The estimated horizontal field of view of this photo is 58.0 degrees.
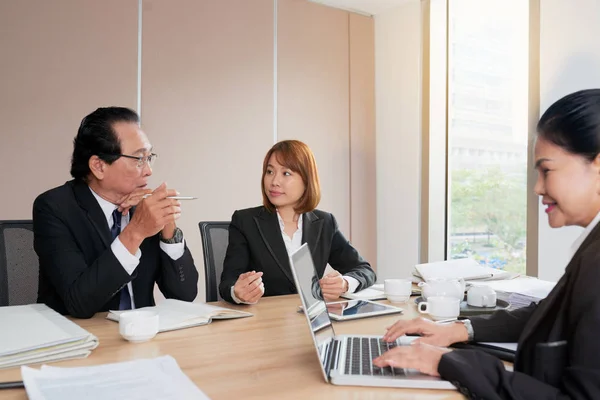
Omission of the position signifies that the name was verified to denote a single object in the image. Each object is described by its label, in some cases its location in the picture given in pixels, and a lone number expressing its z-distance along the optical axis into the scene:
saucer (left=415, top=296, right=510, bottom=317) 1.67
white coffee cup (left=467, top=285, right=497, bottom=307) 1.74
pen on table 1.03
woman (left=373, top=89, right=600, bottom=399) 0.93
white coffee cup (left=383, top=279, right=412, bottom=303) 1.92
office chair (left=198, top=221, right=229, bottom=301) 2.35
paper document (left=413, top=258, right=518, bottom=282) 2.22
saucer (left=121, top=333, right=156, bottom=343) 1.35
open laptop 1.05
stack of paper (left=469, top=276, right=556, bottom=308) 1.86
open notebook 1.52
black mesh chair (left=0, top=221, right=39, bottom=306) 1.94
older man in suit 1.71
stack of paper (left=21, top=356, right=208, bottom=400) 0.94
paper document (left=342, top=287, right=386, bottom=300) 2.00
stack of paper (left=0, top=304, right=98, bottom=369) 1.17
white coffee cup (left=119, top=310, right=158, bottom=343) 1.34
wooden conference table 1.02
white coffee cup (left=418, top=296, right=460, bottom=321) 1.61
